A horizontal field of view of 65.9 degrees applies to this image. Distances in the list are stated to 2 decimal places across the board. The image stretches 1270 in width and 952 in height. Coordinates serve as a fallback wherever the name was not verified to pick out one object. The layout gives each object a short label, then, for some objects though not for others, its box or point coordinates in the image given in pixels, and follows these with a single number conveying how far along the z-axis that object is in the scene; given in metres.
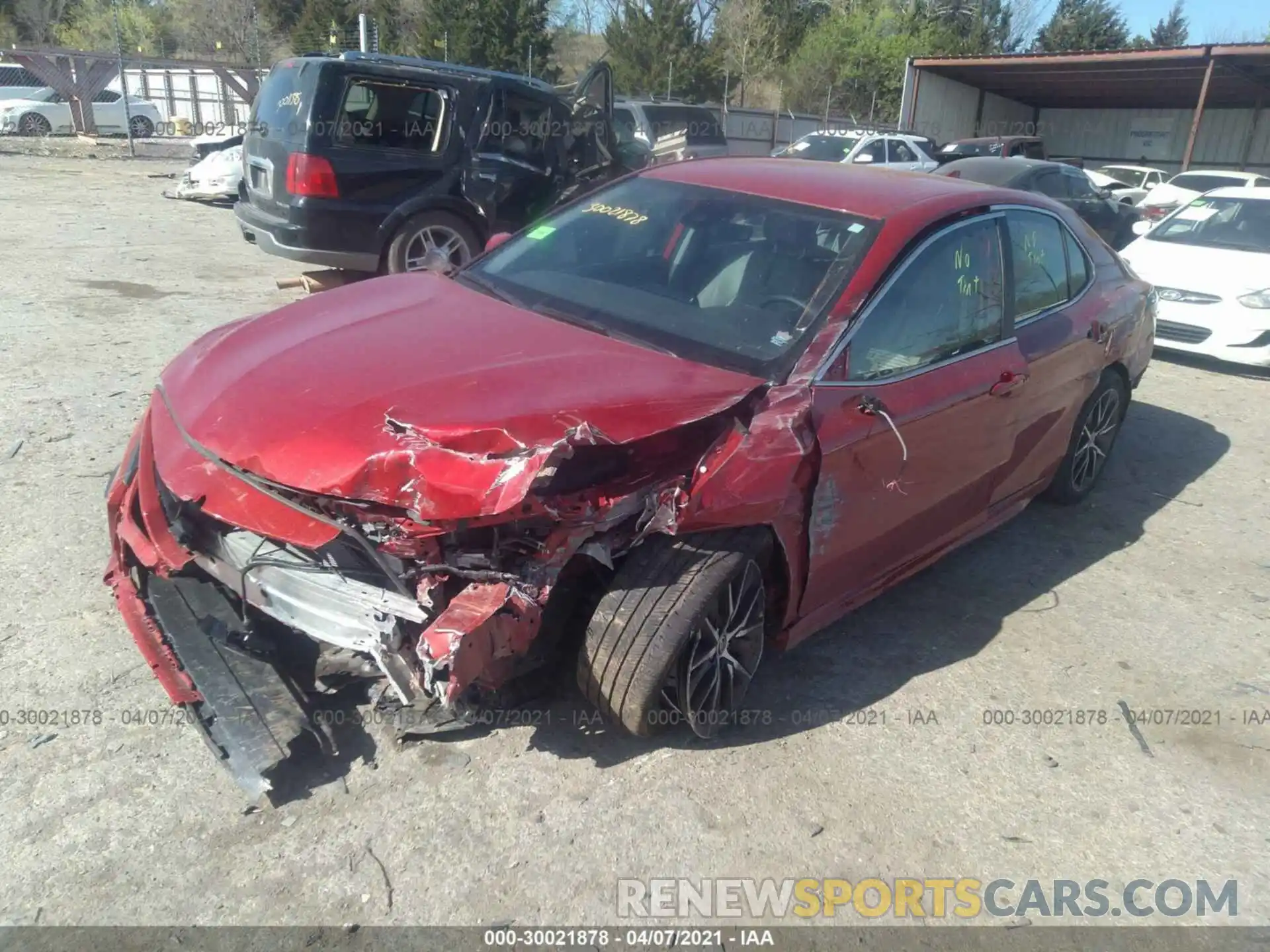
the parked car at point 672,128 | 14.19
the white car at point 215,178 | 13.94
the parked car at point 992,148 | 19.03
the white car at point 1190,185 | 16.25
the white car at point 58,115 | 21.64
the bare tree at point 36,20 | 41.16
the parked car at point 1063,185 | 11.88
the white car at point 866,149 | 18.09
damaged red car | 2.64
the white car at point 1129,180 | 18.67
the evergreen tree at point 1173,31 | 52.19
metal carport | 21.53
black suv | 7.70
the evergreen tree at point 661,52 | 34.72
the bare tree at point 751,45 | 39.47
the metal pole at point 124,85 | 18.61
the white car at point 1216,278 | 8.12
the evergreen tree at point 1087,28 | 46.44
